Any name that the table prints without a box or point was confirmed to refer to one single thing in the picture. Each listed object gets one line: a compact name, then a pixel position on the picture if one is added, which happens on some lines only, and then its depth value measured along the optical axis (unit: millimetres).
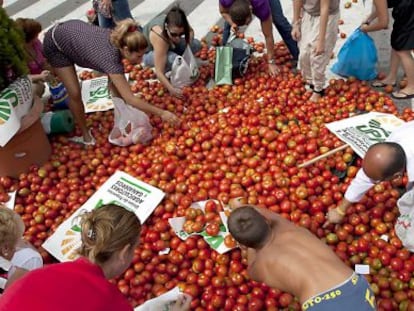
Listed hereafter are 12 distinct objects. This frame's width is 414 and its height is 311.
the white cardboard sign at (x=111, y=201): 3514
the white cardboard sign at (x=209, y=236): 3309
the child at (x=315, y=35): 4141
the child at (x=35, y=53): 4391
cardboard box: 3951
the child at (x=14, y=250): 2496
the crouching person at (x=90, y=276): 1593
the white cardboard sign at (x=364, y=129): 3861
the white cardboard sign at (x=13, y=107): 3598
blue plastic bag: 4781
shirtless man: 2246
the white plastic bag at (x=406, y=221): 2969
